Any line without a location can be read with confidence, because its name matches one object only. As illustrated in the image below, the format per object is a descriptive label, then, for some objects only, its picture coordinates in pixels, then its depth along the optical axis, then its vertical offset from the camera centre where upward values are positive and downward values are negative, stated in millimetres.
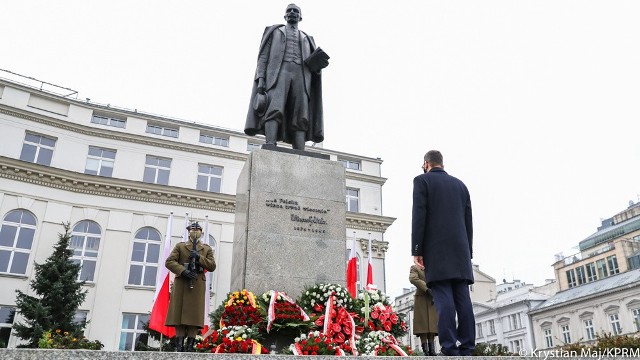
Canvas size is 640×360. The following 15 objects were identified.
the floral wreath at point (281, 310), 6852 +853
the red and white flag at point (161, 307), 12898 +1646
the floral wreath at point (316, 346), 6148 +353
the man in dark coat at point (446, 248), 4801 +1196
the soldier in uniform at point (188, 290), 7203 +1166
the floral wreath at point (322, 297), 7492 +1108
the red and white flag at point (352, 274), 13161 +2593
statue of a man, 9391 +5060
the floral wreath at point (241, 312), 6883 +822
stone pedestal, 7949 +2334
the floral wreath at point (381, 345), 6789 +412
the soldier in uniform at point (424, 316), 8531 +971
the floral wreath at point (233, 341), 6344 +423
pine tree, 21641 +3100
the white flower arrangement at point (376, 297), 8086 +1211
